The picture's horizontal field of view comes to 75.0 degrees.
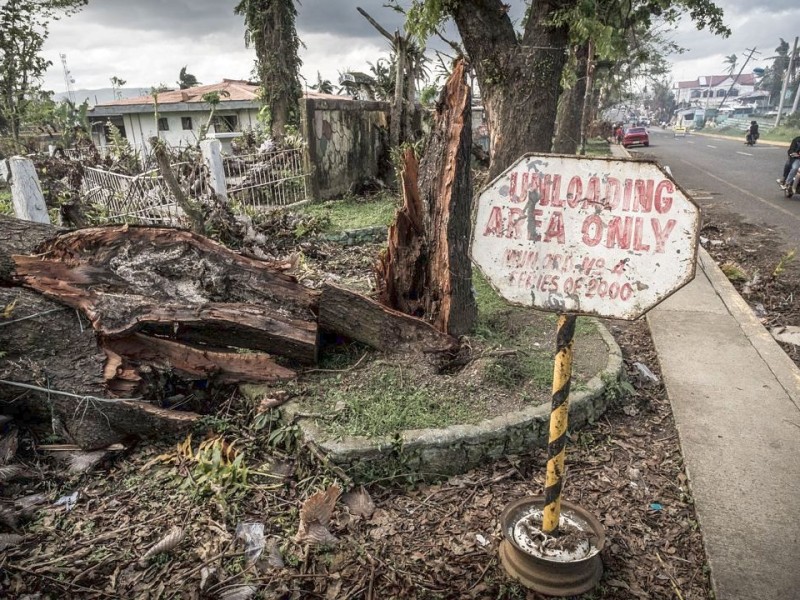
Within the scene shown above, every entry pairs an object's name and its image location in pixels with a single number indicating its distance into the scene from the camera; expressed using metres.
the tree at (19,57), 16.92
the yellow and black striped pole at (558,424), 2.05
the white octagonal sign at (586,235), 1.73
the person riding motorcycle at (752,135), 26.66
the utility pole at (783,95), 37.66
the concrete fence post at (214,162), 7.50
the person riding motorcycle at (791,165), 10.83
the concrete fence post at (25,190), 5.45
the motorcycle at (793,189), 10.73
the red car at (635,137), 31.14
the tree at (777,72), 66.12
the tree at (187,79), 33.42
